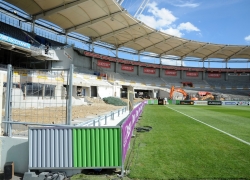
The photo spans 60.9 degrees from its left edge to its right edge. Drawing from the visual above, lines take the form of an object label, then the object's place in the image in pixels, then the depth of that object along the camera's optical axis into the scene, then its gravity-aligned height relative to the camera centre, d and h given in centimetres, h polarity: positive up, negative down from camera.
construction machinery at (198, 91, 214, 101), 5864 -35
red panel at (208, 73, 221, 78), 7894 +735
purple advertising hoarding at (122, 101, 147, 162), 558 -112
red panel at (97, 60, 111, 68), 6173 +912
